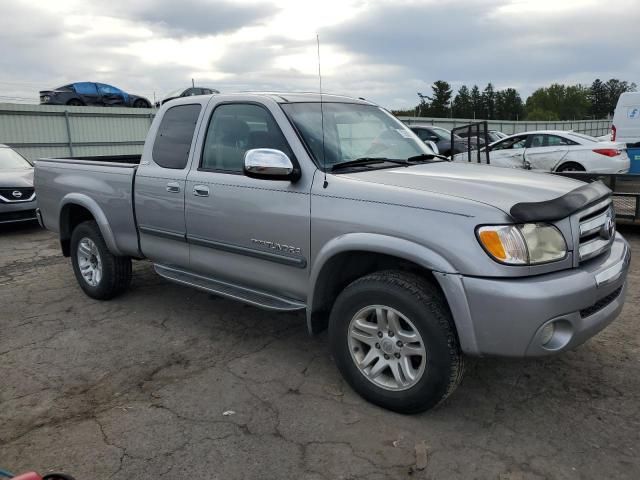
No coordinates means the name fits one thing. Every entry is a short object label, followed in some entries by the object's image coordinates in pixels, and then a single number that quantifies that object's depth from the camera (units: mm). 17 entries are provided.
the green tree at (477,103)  111438
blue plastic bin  11477
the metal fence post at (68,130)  17812
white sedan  11195
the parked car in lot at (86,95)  22250
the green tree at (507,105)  114438
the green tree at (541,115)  112312
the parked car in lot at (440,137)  15906
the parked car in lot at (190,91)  21681
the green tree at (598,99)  119412
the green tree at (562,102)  122750
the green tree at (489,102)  111944
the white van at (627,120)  14266
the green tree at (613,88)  119500
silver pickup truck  2719
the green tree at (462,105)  104475
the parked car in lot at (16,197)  9150
